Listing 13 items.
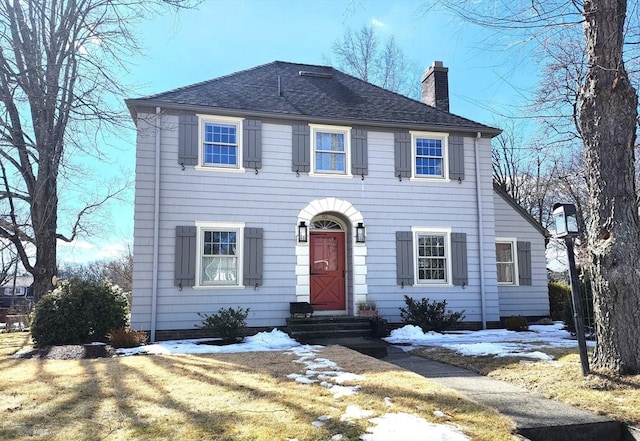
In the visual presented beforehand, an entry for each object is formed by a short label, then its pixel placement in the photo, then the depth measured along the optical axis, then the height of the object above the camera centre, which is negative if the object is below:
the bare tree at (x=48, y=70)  6.00 +3.03
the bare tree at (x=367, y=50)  24.16 +11.14
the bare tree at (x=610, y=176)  5.64 +1.12
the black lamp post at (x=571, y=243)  5.74 +0.29
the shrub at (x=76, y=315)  9.55 -0.96
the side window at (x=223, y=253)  10.80 +0.34
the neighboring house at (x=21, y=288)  47.28 -1.95
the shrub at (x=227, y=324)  10.12 -1.21
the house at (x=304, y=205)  10.77 +1.52
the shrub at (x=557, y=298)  15.00 -1.05
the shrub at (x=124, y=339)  9.52 -1.43
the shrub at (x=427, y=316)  11.56 -1.23
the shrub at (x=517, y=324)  12.33 -1.53
